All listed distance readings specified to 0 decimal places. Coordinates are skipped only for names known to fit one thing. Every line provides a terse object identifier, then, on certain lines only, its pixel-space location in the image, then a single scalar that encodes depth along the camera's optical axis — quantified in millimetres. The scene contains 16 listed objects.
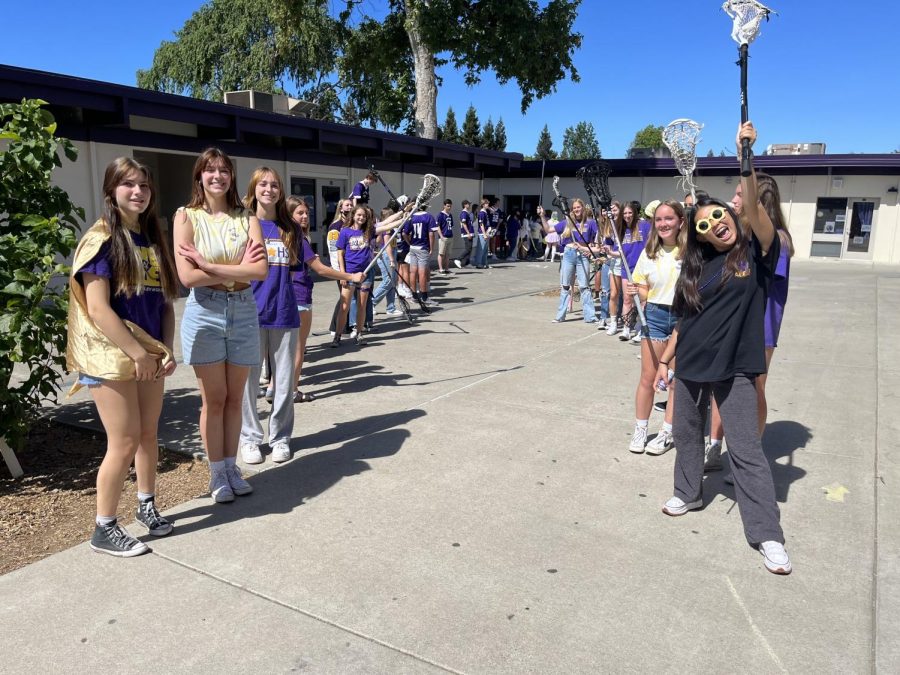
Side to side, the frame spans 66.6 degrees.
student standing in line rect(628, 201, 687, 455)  4777
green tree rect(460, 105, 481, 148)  59694
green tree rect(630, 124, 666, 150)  99212
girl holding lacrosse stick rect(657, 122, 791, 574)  3373
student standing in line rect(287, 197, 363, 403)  5547
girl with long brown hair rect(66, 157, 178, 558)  3047
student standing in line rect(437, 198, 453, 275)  16797
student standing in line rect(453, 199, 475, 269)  20094
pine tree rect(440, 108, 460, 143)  56594
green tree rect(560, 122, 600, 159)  106438
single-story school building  11914
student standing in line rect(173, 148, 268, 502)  3566
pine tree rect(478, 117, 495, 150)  58338
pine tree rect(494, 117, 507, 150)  62719
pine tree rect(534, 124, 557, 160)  78150
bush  3785
